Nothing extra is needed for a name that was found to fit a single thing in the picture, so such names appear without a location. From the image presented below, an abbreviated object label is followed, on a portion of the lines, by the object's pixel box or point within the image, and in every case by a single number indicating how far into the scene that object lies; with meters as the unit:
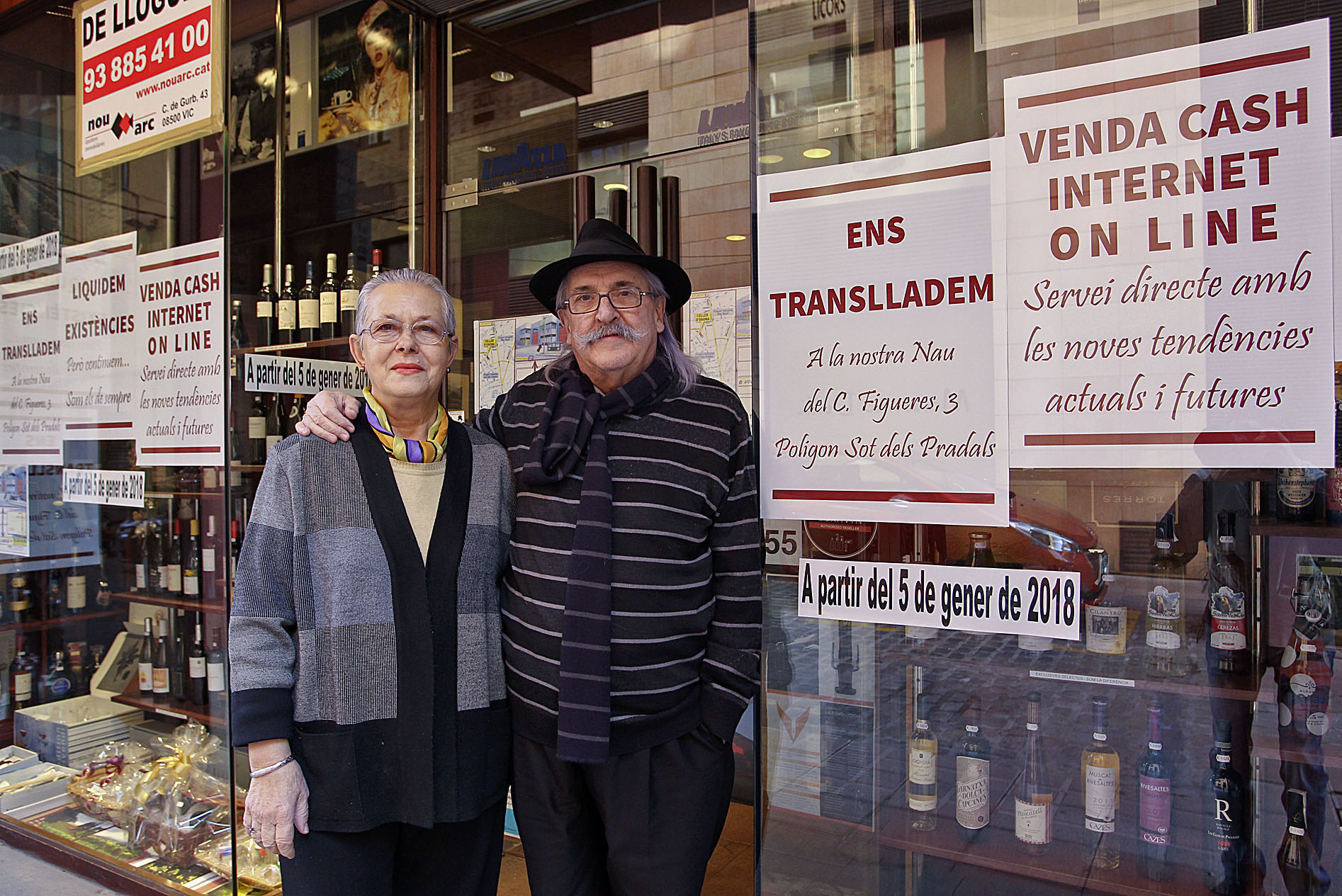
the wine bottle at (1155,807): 1.44
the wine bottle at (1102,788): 1.47
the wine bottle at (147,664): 3.26
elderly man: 1.58
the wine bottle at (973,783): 1.57
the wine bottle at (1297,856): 1.33
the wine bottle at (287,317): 3.55
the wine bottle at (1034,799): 1.53
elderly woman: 1.53
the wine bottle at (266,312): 3.45
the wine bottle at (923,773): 1.62
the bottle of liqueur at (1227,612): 1.36
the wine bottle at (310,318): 3.55
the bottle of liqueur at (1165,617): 1.39
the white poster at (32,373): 3.28
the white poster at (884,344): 1.48
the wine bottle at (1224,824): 1.40
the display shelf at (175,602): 3.09
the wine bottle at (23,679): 3.54
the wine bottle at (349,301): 3.54
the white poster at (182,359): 2.70
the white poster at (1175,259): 1.25
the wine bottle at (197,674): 3.12
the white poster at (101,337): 2.99
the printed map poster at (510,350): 3.31
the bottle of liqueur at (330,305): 3.56
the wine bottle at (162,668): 3.23
